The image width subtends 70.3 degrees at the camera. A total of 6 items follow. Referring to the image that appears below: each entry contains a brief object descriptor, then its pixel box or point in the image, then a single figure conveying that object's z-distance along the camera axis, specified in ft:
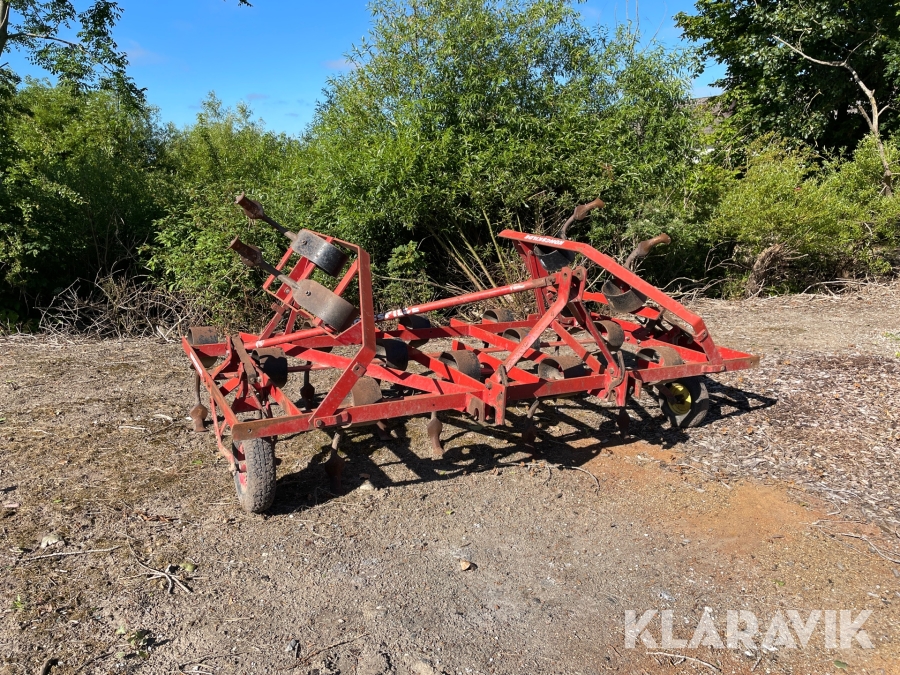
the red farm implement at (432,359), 11.25
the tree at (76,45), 36.88
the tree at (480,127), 27.96
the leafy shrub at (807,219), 34.86
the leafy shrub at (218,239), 27.84
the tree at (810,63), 49.01
